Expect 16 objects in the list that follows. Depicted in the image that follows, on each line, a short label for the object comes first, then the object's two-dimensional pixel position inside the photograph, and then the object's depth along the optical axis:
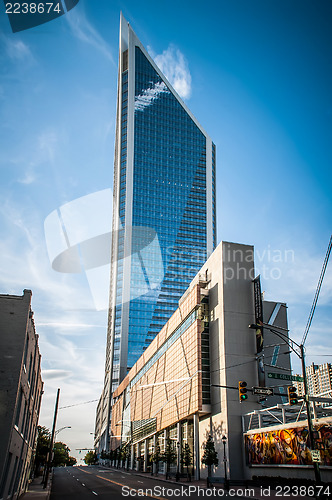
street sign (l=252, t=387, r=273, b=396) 27.49
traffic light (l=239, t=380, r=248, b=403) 23.83
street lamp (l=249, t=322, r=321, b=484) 21.62
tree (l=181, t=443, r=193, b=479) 50.61
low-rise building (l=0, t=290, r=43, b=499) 18.72
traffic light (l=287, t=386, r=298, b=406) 22.94
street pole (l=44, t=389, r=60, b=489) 44.00
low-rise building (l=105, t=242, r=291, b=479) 46.94
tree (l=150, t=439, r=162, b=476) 60.10
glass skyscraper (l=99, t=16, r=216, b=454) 175.12
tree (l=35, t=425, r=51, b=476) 72.03
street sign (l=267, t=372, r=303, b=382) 25.14
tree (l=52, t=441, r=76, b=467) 148.51
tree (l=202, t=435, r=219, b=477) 43.41
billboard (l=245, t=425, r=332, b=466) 30.51
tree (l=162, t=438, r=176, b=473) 54.38
